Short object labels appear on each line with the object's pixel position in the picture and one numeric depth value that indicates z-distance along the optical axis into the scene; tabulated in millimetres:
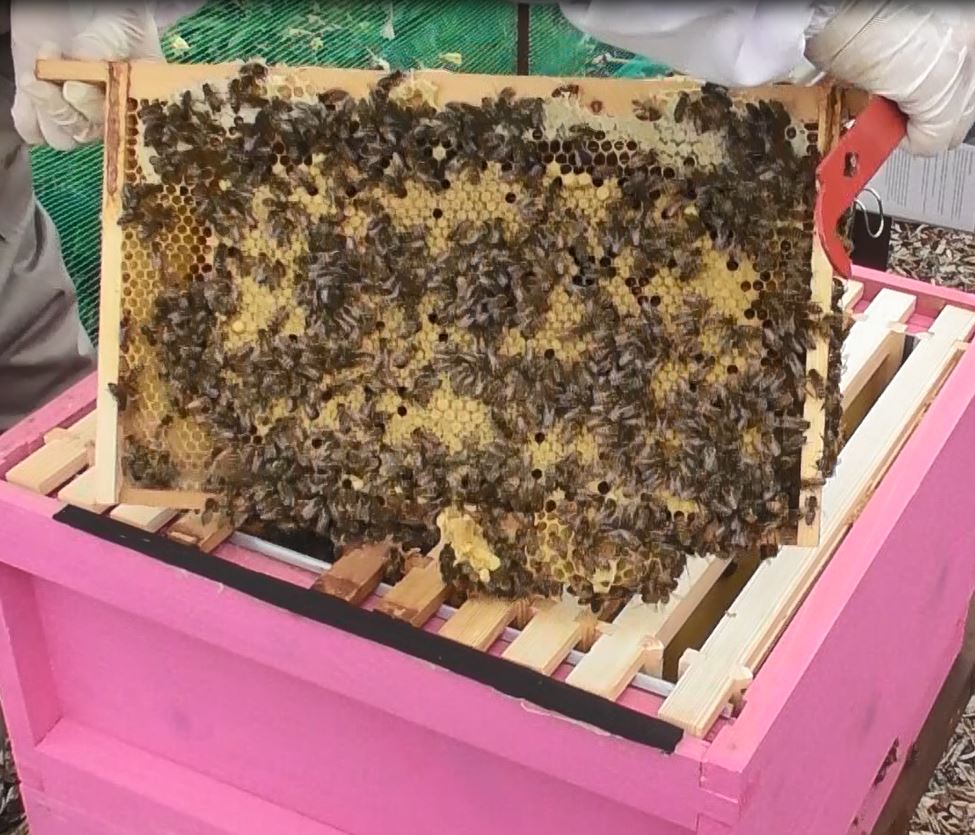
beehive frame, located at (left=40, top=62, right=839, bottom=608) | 934
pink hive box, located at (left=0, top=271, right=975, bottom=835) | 969
